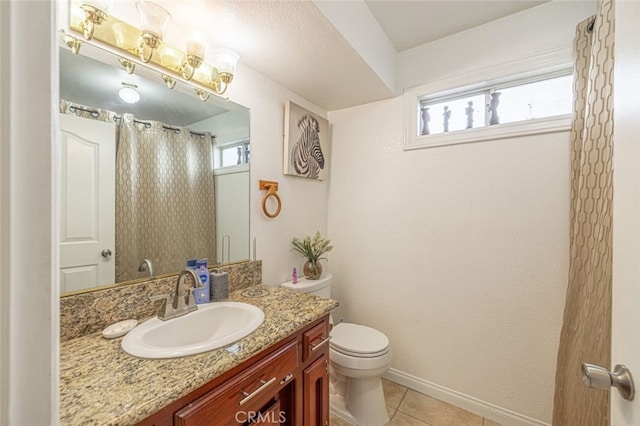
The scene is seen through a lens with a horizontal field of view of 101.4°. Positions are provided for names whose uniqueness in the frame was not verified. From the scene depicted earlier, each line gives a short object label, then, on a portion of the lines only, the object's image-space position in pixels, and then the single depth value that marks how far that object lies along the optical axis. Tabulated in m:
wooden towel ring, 1.65
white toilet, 1.51
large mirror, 0.94
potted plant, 1.90
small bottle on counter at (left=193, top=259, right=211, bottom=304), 1.20
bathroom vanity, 0.61
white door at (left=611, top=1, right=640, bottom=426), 0.47
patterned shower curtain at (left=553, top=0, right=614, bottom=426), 0.99
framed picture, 1.81
